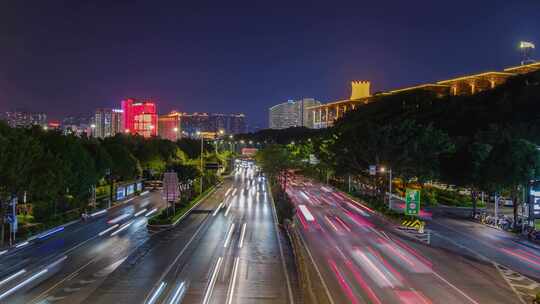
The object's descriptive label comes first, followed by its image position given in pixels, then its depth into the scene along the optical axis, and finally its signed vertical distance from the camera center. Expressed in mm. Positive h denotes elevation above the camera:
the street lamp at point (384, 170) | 45038 -1273
